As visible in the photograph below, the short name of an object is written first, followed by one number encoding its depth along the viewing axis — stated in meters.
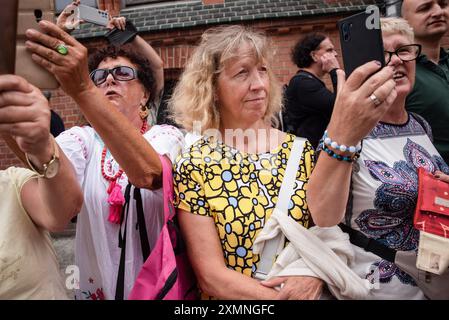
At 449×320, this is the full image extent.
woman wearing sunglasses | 1.22
